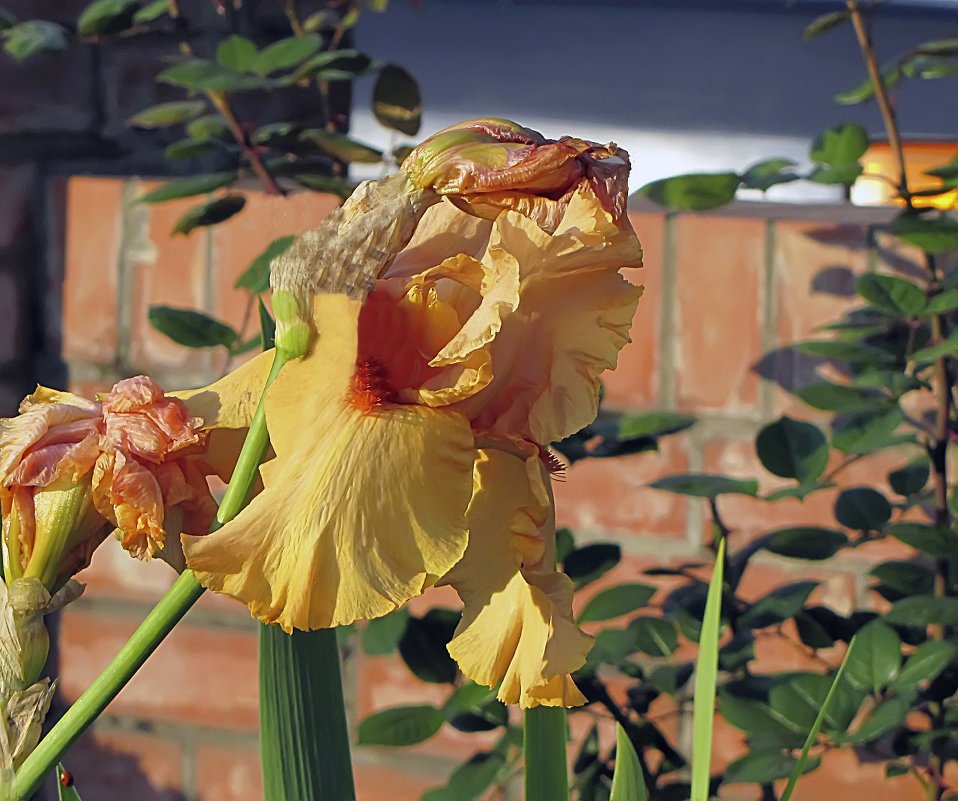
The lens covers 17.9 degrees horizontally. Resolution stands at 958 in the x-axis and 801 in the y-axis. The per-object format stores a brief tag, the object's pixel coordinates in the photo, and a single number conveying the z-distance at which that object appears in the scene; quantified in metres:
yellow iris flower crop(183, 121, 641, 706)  1.25
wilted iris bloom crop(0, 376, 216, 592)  1.45
